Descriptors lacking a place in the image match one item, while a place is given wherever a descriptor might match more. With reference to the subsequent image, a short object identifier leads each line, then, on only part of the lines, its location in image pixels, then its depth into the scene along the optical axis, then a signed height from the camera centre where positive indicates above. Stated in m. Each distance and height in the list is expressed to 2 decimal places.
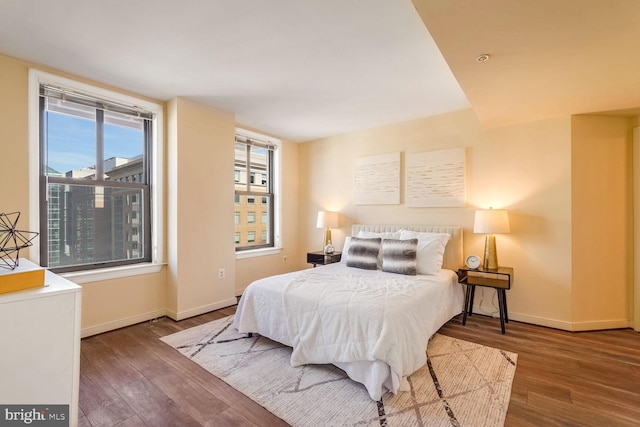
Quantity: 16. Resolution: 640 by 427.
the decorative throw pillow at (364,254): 3.49 -0.49
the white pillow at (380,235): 3.56 -0.29
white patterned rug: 1.81 -1.23
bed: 2.02 -0.76
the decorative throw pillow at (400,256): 3.21 -0.49
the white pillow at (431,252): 3.26 -0.45
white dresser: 1.30 -0.60
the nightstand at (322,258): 4.29 -0.67
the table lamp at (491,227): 3.19 -0.16
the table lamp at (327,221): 4.58 -0.13
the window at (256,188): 4.62 +0.41
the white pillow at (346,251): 3.85 -0.50
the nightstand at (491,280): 3.08 -0.74
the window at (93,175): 2.79 +0.40
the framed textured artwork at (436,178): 3.70 +0.44
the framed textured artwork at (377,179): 4.21 +0.48
